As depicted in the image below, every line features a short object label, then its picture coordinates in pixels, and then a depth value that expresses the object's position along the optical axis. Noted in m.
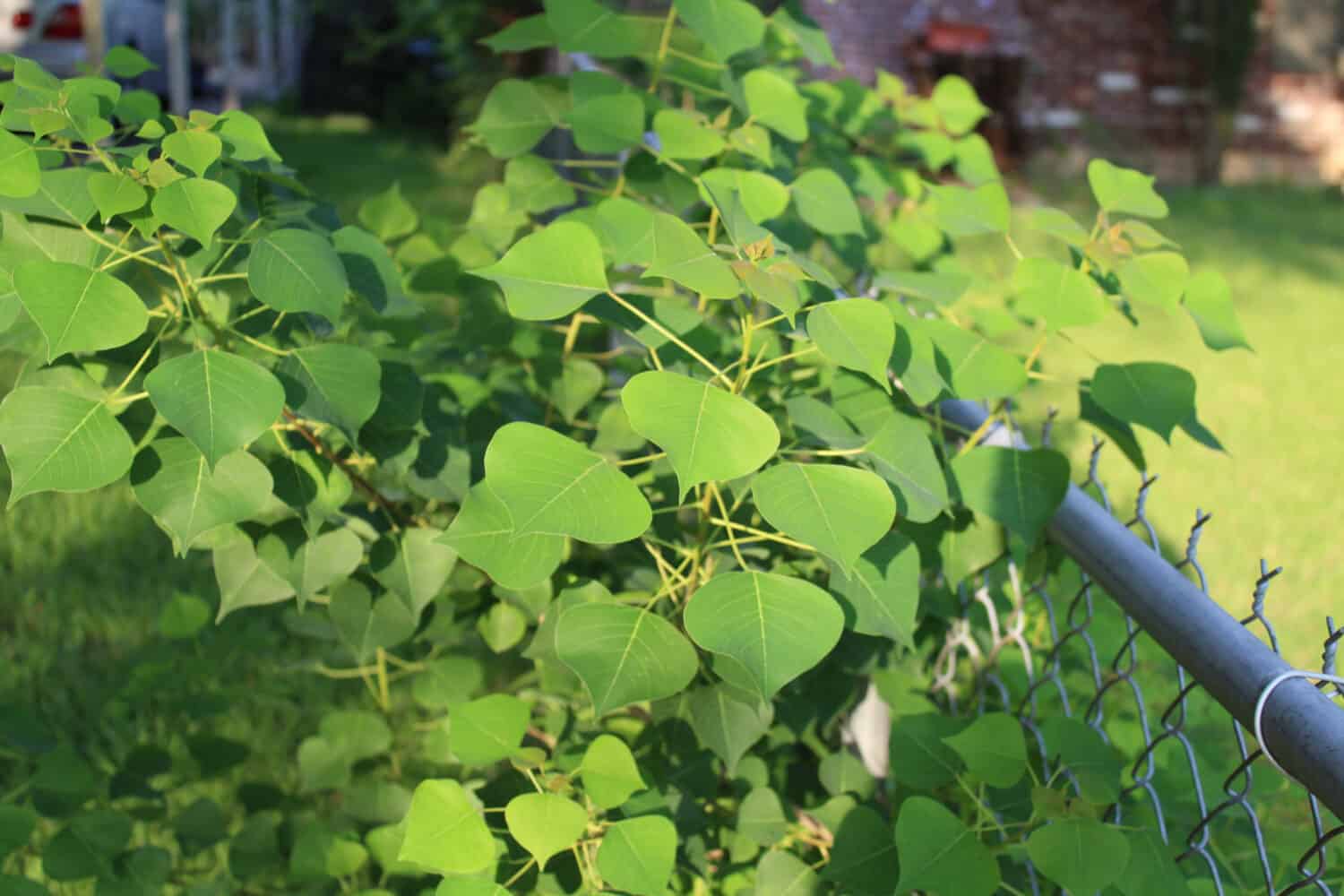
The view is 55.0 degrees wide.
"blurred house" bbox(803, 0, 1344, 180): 9.82
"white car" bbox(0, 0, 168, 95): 9.66
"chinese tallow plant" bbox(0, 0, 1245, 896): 0.98
